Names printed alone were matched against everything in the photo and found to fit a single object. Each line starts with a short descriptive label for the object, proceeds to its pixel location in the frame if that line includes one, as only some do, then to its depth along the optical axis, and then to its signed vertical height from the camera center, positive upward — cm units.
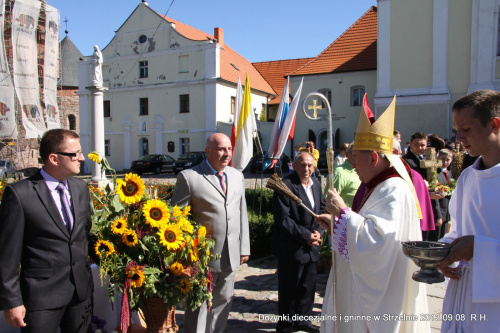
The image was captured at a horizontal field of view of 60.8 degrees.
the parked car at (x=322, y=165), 2467 -94
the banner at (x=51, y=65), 2670 +537
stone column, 1461 +104
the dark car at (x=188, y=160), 2733 -73
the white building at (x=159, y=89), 3123 +459
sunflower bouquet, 289 -73
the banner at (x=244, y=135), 848 +27
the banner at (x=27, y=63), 2442 +499
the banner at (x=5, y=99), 2338 +273
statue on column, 1468 +287
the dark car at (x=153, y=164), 2803 -103
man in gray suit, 385 -61
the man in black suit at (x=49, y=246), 256 -62
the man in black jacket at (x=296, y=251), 439 -107
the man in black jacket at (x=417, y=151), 598 -3
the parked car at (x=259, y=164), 2614 -98
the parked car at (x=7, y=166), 2417 -107
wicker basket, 302 -120
